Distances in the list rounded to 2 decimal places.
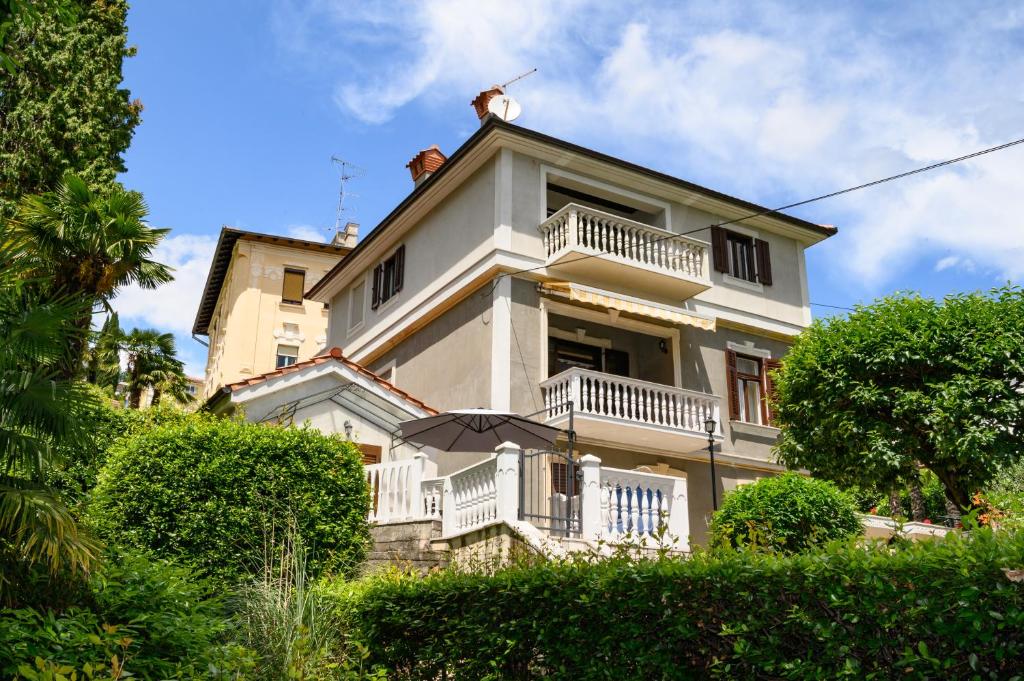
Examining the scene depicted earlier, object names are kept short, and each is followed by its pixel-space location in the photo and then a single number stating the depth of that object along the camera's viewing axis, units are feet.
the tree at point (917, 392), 53.93
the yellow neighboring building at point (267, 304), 121.90
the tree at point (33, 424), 22.04
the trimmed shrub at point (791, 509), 49.80
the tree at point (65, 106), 66.54
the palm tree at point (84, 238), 46.91
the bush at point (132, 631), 19.56
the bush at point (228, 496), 39.17
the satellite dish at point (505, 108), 76.33
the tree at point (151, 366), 94.99
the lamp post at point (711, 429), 63.21
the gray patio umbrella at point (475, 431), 51.19
